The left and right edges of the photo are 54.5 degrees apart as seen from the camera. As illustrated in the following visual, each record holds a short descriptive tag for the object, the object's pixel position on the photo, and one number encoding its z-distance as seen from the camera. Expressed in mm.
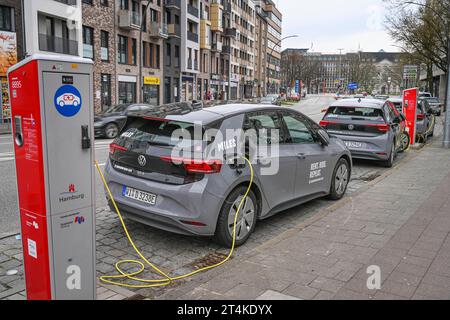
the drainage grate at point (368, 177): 9625
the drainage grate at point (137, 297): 3704
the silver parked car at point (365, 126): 10586
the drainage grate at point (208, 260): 4586
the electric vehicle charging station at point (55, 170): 2996
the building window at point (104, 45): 32938
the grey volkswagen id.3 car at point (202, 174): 4652
